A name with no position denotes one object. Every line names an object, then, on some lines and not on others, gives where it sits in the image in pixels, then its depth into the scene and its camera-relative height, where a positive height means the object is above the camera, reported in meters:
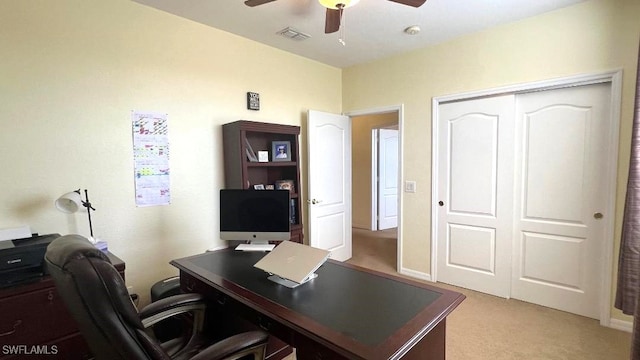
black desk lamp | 1.95 -0.25
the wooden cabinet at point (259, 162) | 2.81 +0.01
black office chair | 0.77 -0.36
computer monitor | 2.25 -0.41
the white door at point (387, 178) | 6.18 -0.43
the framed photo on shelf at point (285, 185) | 3.24 -0.27
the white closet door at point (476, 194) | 2.97 -0.39
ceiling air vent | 2.90 +1.22
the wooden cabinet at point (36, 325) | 1.54 -0.84
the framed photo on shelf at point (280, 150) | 3.17 +0.09
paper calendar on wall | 2.45 +0.04
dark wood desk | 1.08 -0.63
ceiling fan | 1.87 +0.95
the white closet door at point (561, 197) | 2.52 -0.38
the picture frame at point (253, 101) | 3.17 +0.62
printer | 1.57 -0.51
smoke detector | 2.84 +1.19
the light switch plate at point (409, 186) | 3.55 -0.34
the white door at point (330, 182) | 3.60 -0.30
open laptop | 1.51 -0.54
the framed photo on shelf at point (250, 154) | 2.91 +0.06
